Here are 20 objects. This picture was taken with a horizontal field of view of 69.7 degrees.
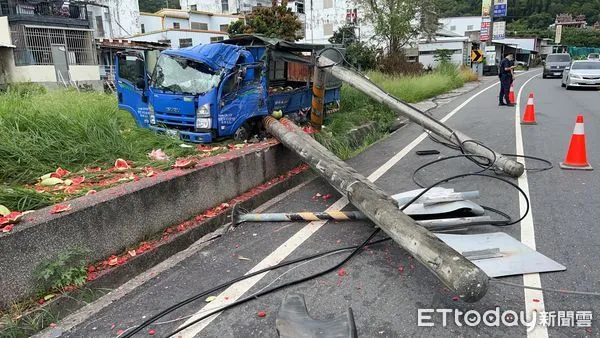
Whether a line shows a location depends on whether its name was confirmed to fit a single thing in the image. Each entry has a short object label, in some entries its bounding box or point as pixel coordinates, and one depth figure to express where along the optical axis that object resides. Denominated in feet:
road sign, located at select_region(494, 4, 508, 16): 120.37
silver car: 71.67
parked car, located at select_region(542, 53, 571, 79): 114.21
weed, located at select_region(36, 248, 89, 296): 11.56
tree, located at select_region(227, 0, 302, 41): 87.56
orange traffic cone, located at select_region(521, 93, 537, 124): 37.17
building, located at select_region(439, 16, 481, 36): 245.65
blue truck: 23.08
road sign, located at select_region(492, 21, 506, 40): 136.92
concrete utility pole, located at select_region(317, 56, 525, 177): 21.40
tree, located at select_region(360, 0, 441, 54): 85.15
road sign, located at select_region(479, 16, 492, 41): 121.60
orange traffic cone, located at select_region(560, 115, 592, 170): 22.39
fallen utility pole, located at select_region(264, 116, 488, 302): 9.68
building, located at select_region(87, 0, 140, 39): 133.00
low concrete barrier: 11.10
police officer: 49.26
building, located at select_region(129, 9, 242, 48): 120.26
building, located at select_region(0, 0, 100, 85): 78.95
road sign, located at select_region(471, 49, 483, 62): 104.94
